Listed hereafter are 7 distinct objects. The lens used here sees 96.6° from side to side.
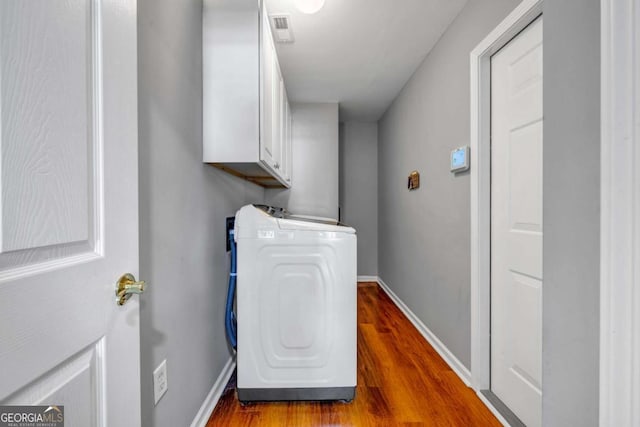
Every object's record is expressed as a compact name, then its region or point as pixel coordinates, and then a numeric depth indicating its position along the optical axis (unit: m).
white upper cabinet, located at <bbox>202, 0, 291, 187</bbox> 1.46
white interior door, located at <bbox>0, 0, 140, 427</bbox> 0.40
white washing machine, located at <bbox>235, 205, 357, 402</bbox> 1.54
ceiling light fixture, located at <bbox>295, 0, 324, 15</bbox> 1.68
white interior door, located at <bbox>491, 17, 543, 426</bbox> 1.33
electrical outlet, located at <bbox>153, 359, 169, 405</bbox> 1.02
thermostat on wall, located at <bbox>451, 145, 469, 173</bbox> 1.79
